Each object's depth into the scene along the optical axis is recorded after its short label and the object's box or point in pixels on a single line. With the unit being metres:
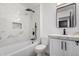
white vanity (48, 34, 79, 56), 1.32
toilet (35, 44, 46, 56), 1.43
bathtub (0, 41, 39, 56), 1.38
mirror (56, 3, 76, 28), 1.49
